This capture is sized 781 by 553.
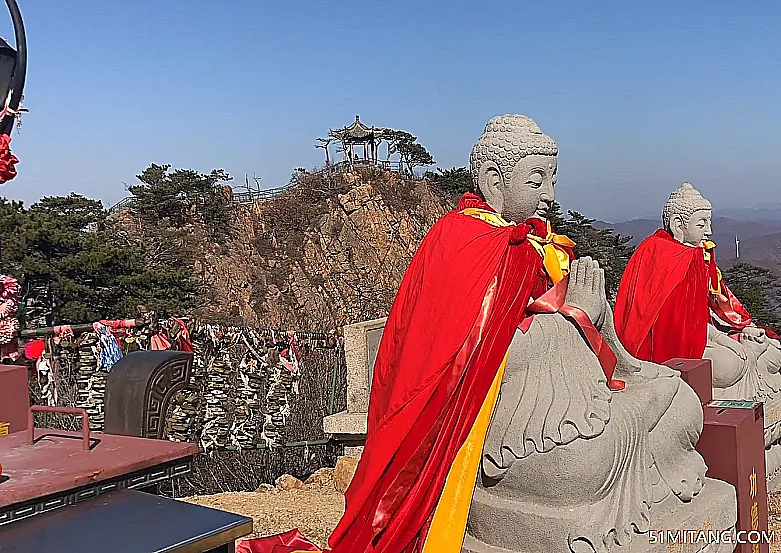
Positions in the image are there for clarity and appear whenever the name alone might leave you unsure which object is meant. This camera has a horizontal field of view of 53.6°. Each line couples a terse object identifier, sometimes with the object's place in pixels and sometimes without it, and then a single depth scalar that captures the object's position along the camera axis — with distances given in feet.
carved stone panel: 9.57
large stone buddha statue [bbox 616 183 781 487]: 15.81
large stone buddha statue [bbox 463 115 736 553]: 8.47
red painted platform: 8.13
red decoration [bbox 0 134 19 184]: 9.40
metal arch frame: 9.41
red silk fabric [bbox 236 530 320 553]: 11.81
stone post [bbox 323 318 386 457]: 17.70
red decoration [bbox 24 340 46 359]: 16.04
